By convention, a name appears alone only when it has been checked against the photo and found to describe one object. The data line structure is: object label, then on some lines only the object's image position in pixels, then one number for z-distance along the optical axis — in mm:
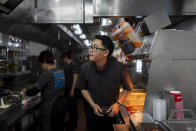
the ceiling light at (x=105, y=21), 2709
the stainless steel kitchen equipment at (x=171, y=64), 1526
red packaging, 1473
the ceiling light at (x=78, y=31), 3724
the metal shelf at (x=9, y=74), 2785
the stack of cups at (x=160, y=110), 1469
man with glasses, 2008
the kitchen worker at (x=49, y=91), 2578
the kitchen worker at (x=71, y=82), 3861
